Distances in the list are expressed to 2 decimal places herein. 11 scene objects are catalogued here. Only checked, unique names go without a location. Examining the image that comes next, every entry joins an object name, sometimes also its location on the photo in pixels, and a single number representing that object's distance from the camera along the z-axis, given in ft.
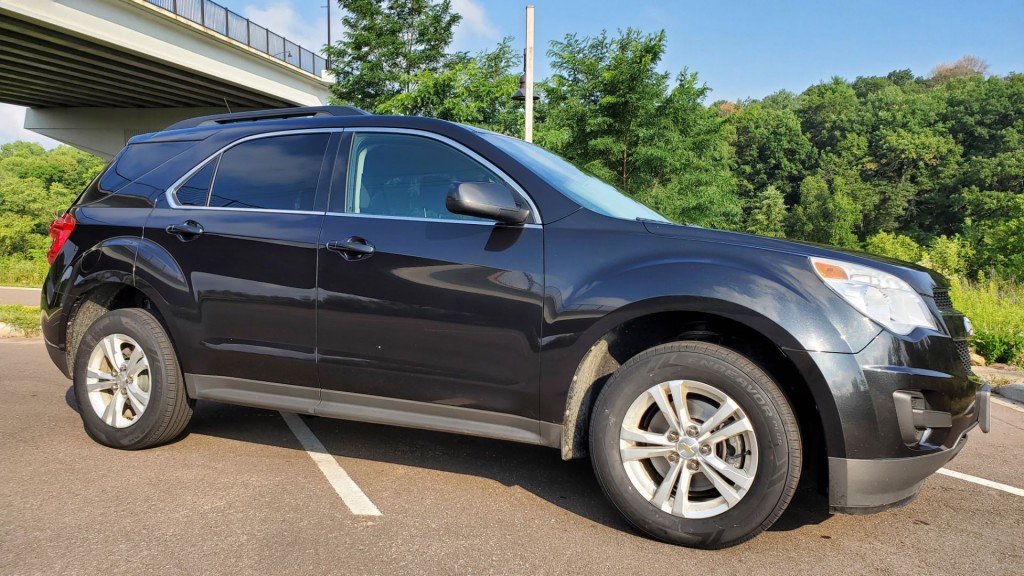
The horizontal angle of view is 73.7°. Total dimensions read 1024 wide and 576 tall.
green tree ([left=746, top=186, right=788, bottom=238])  209.87
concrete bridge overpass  68.74
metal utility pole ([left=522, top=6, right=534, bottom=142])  37.76
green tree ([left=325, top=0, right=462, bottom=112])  60.29
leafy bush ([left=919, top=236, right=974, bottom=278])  144.66
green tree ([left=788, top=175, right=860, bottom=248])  220.02
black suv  8.52
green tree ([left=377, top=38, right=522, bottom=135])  53.57
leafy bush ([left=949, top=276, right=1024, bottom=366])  24.76
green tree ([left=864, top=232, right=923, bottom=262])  156.35
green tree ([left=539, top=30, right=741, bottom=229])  54.80
